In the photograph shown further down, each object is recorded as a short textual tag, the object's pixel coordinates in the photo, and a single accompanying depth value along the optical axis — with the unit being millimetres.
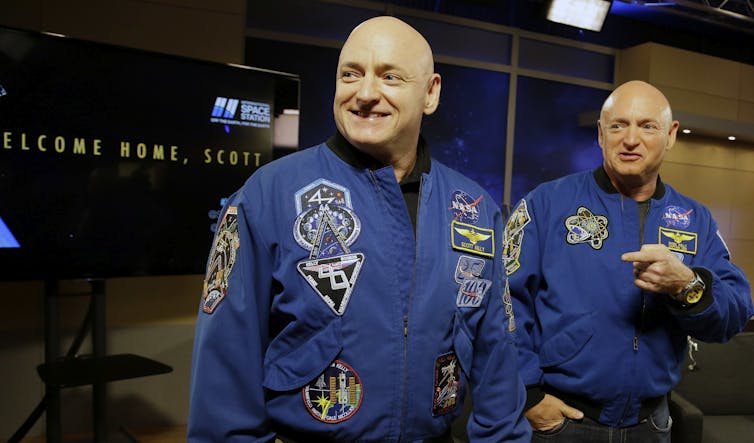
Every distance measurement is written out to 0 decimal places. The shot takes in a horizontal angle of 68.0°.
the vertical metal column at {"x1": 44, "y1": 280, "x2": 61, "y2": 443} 2500
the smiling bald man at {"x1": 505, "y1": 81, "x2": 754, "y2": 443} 1590
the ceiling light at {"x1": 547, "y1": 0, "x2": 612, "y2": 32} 4605
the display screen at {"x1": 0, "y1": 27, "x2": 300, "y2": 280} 2387
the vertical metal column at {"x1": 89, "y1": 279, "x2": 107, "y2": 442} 2580
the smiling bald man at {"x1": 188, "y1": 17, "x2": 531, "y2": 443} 1081
